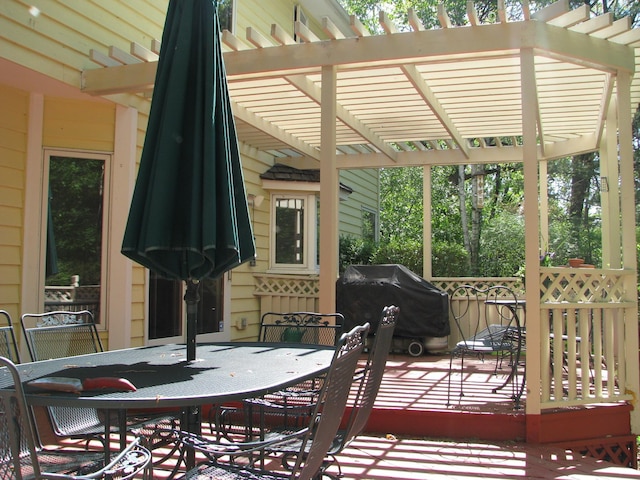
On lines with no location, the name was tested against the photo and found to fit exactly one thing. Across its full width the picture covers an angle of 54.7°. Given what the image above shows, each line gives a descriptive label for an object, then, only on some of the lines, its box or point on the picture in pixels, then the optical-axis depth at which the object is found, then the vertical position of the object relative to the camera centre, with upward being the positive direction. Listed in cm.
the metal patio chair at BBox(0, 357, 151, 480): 195 -66
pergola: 488 +189
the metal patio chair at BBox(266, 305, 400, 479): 280 -60
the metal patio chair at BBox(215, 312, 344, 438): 350 -77
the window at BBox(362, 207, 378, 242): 1574 +123
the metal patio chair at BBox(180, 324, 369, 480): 228 -64
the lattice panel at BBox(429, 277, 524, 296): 959 -16
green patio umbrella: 301 +48
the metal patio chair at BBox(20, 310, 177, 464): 316 -52
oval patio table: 223 -47
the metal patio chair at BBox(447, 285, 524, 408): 559 -67
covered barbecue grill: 863 -41
